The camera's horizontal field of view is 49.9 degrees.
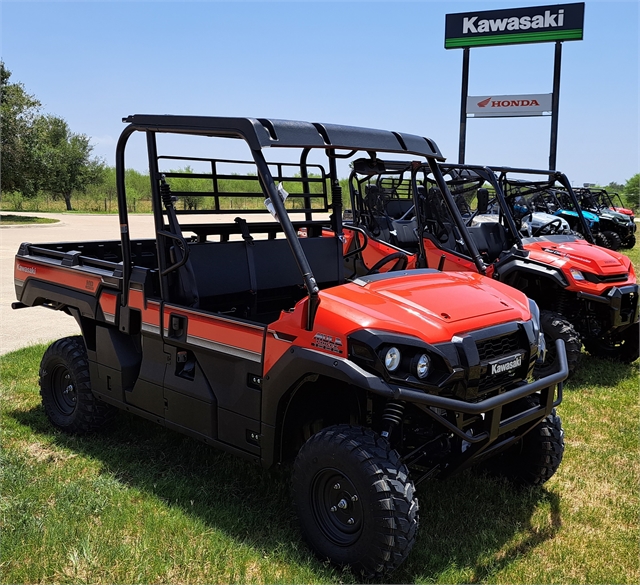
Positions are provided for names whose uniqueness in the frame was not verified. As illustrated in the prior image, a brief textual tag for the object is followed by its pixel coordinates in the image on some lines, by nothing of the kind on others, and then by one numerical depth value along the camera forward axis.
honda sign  18.12
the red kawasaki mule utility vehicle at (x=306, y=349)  2.95
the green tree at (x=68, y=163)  35.78
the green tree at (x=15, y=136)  27.27
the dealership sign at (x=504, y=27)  17.95
